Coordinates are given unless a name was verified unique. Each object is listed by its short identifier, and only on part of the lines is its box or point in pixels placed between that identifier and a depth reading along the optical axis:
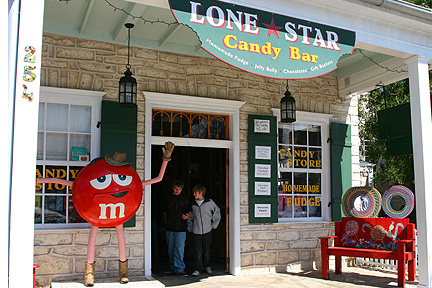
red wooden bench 6.74
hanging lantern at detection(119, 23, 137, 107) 6.30
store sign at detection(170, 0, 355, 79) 4.48
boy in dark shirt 7.33
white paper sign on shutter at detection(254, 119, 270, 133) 7.85
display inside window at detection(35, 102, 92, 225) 6.32
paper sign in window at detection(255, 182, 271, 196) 7.74
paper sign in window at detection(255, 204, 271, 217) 7.69
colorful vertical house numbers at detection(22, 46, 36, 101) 3.60
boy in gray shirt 7.44
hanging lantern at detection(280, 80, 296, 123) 7.74
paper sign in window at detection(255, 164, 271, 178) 7.79
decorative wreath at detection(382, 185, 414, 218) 7.09
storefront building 6.13
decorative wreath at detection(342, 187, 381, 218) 7.50
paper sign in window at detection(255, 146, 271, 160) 7.81
